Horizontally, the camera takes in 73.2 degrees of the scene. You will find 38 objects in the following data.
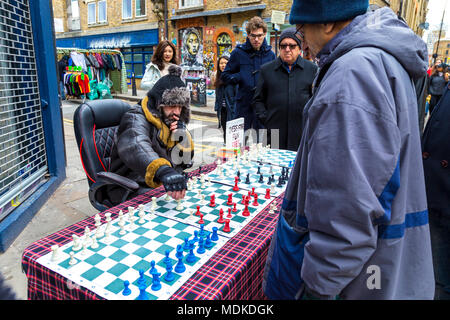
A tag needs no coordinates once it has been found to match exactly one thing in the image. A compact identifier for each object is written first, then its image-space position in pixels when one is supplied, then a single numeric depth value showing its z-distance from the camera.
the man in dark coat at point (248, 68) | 4.67
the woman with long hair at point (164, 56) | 5.55
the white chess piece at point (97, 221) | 1.73
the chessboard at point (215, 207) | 1.84
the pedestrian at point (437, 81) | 8.79
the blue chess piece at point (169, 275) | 1.29
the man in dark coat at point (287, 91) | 3.95
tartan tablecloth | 1.25
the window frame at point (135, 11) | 18.34
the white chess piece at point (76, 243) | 1.50
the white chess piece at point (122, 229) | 1.67
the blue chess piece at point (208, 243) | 1.57
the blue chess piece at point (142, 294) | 1.18
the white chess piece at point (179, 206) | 2.01
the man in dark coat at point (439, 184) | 1.83
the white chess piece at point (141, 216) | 1.81
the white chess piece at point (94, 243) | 1.54
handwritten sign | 3.36
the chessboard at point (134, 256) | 1.25
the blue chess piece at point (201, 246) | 1.51
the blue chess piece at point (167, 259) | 1.36
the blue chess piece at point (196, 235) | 1.60
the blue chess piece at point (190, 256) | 1.43
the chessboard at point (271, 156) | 3.23
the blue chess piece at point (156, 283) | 1.24
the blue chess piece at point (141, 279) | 1.23
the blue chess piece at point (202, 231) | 1.65
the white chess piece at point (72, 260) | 1.38
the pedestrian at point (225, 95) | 5.44
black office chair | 2.46
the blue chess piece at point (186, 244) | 1.53
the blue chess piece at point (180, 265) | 1.35
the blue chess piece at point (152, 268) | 1.26
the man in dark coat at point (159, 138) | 2.17
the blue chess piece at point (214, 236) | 1.63
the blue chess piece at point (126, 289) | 1.19
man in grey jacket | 0.89
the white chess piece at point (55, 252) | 1.40
